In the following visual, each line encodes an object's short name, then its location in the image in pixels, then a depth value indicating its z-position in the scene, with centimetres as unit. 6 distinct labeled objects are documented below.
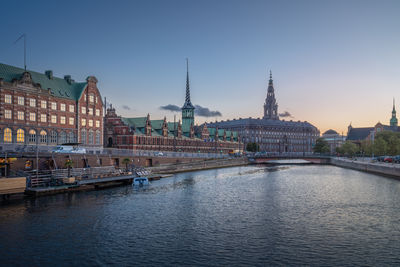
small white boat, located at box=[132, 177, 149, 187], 6512
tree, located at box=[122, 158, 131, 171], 7841
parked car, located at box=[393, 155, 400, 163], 10644
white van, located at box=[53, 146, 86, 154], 6355
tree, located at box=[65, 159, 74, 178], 5583
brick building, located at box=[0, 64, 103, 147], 6700
